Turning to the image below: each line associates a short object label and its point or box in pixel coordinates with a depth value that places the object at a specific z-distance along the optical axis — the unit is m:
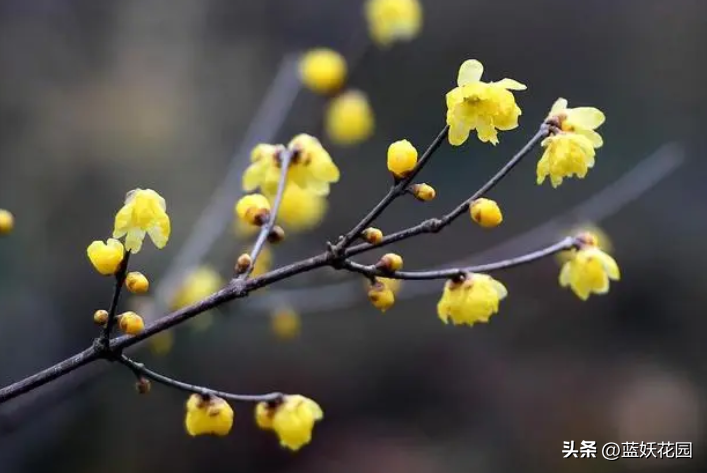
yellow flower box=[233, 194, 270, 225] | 0.89
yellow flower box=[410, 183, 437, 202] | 0.86
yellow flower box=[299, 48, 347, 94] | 1.07
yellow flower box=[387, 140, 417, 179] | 0.86
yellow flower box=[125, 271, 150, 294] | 0.86
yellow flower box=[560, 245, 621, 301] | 0.87
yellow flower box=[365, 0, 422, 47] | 1.13
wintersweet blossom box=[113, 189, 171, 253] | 0.86
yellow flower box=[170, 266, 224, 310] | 1.06
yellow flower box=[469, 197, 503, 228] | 0.85
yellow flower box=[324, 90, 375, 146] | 1.14
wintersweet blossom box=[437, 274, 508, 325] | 0.86
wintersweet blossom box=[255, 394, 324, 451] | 0.87
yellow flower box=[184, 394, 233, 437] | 0.86
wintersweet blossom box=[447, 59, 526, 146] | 0.85
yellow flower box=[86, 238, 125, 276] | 0.85
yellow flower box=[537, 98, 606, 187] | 0.86
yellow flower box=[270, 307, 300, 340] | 1.07
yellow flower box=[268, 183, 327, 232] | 1.02
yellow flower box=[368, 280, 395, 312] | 0.86
